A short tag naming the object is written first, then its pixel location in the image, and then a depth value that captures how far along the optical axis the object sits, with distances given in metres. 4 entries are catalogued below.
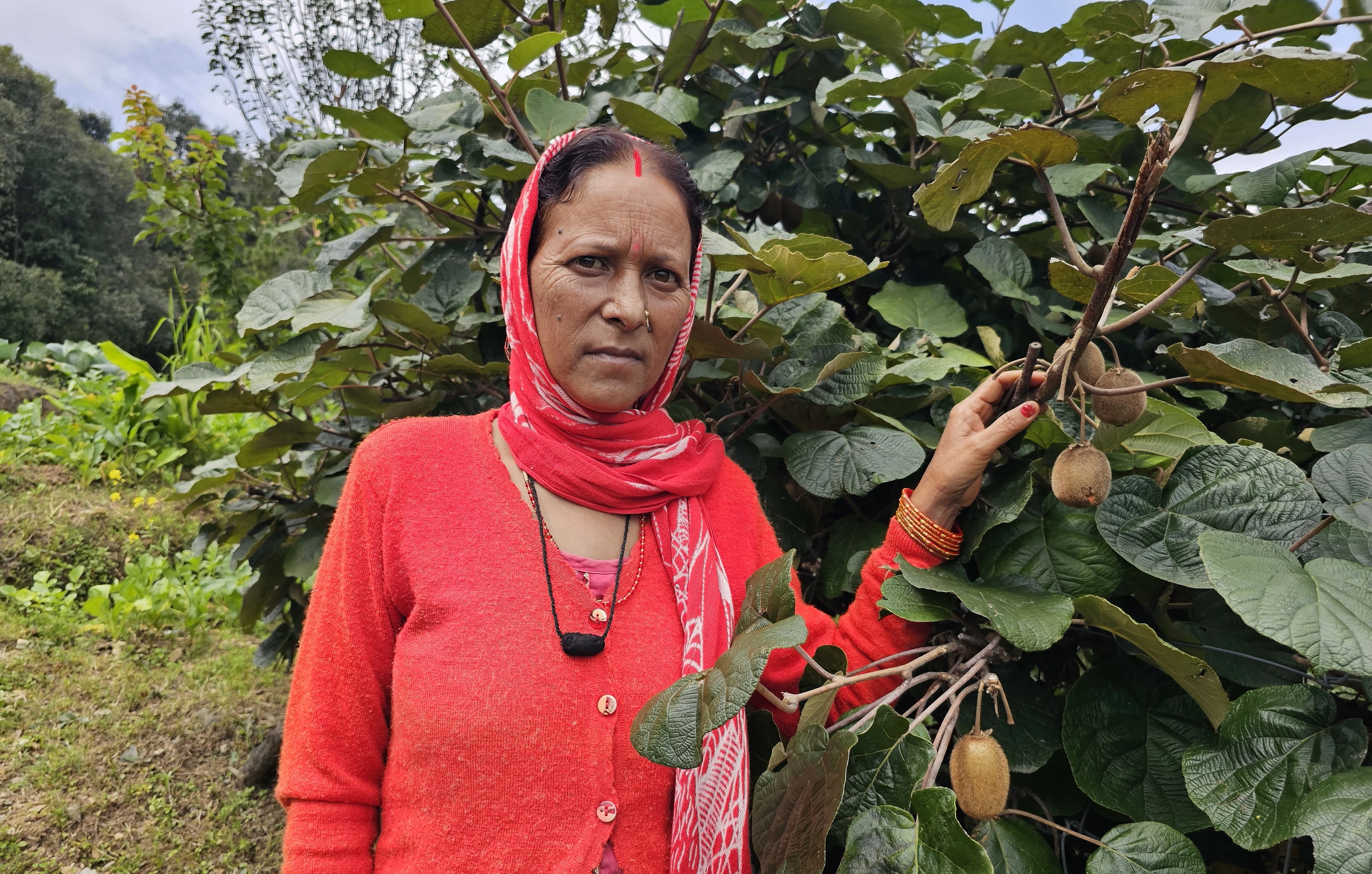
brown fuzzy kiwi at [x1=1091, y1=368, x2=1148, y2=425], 1.12
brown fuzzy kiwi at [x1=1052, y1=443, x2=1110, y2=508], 1.09
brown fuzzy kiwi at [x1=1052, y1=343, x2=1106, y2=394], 1.14
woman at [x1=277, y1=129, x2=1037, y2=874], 1.29
